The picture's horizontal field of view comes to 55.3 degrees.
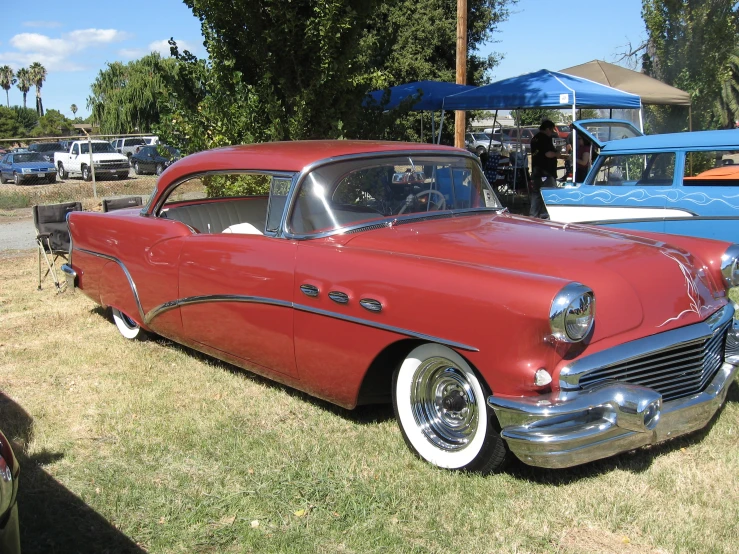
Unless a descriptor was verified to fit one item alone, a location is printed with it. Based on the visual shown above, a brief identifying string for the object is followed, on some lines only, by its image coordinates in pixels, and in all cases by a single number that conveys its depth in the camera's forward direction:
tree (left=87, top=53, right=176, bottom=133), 39.12
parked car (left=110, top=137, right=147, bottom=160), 31.38
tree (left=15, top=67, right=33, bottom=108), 98.94
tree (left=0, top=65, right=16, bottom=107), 103.95
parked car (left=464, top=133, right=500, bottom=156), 29.67
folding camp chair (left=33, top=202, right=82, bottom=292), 7.70
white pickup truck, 23.95
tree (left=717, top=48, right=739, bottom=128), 32.53
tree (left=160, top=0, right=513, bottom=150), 7.83
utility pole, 12.21
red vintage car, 2.88
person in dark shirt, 11.70
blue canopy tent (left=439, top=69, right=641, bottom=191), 10.99
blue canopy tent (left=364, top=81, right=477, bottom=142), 13.95
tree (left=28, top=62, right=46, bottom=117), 98.12
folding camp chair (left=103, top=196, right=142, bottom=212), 7.81
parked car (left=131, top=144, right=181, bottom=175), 26.59
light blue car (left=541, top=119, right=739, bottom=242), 6.45
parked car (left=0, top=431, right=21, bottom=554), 2.08
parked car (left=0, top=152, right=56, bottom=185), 23.55
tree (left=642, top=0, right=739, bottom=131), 16.44
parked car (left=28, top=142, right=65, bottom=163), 28.77
